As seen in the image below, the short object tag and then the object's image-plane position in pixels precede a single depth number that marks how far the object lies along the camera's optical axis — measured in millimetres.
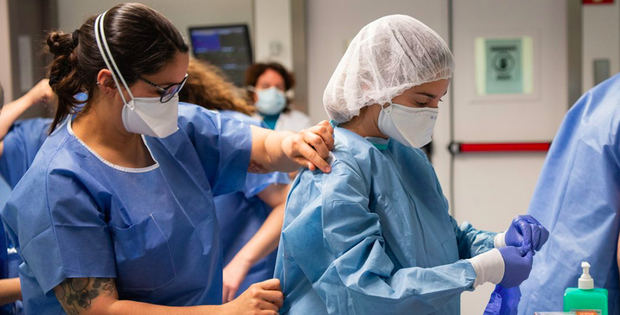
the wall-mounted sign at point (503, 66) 4012
